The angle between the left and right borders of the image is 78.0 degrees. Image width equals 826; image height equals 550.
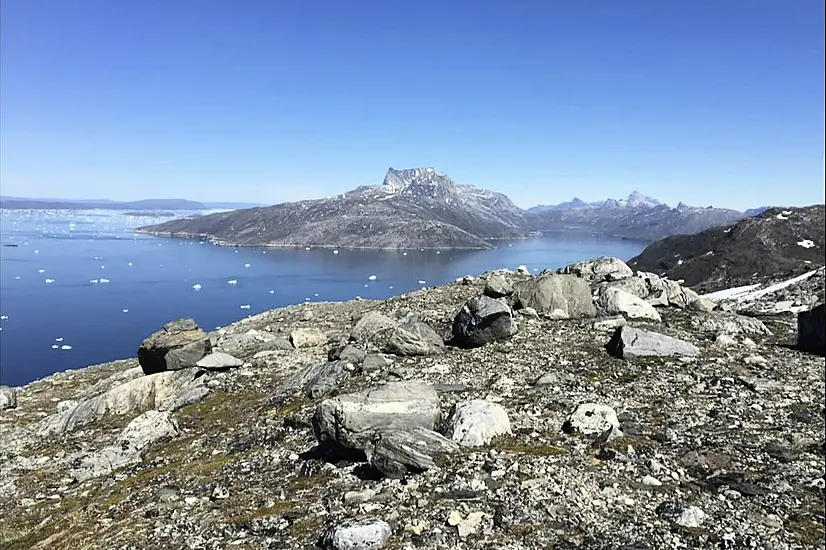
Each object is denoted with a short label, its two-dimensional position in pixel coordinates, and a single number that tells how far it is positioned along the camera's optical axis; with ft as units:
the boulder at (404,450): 35.09
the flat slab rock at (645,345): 60.44
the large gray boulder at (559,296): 82.69
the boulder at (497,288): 93.50
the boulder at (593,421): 41.86
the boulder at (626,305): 79.51
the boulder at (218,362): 75.46
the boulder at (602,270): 106.52
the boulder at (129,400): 69.10
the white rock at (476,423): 39.34
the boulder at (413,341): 68.08
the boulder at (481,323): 69.21
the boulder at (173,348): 79.15
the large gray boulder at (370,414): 39.60
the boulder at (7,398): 86.48
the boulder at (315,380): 59.82
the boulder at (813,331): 61.21
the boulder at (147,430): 55.31
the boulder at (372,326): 74.43
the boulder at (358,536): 26.96
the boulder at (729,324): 71.36
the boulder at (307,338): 86.99
